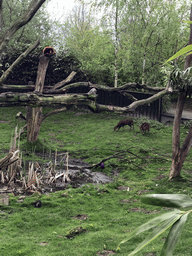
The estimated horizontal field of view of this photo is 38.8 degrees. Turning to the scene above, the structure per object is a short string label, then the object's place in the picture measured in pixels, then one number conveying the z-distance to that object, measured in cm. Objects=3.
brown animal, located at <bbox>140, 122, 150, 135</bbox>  1108
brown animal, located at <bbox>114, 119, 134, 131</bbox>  1125
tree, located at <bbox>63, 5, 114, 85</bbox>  1548
